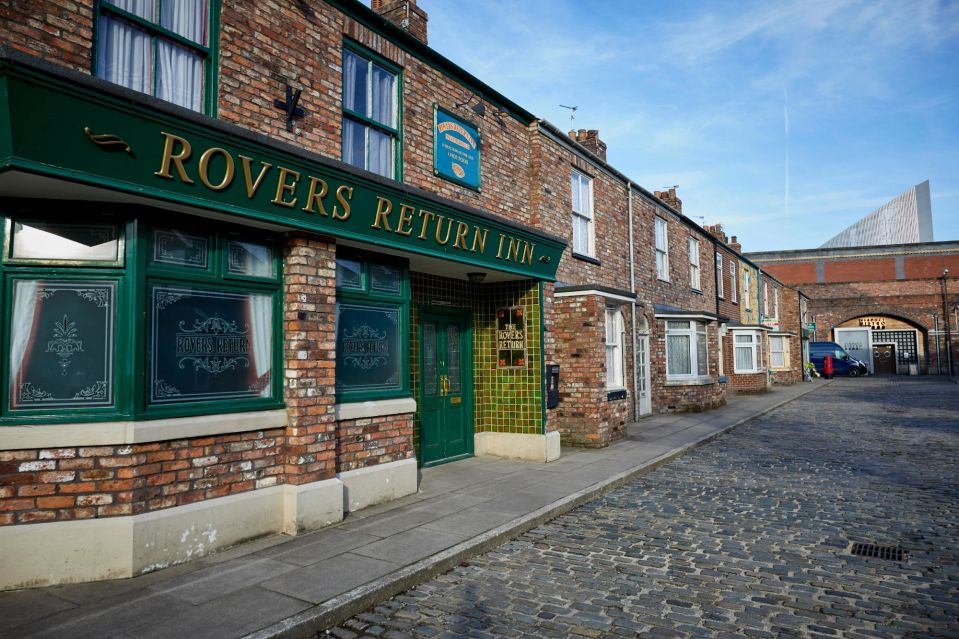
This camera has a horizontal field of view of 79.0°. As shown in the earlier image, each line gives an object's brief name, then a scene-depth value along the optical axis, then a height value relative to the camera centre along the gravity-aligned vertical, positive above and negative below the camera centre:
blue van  41.09 -0.86
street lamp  41.41 +2.33
